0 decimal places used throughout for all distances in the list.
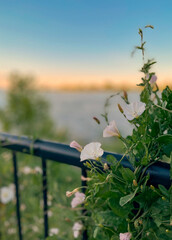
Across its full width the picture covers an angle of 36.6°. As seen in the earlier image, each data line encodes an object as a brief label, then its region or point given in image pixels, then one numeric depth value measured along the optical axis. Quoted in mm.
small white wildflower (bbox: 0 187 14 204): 1840
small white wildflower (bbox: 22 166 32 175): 1876
